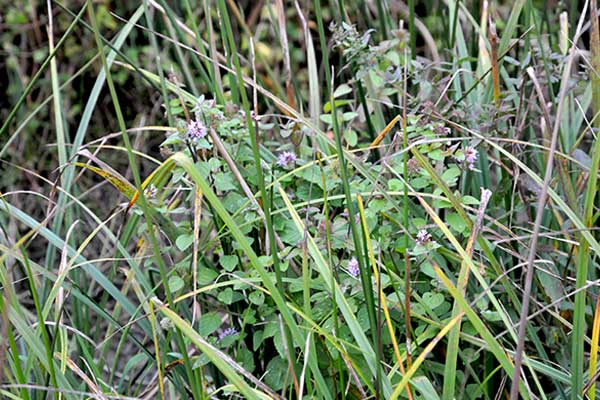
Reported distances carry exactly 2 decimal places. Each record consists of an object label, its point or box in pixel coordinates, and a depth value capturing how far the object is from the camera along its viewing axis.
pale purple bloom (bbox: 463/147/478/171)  2.00
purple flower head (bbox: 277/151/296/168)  2.05
